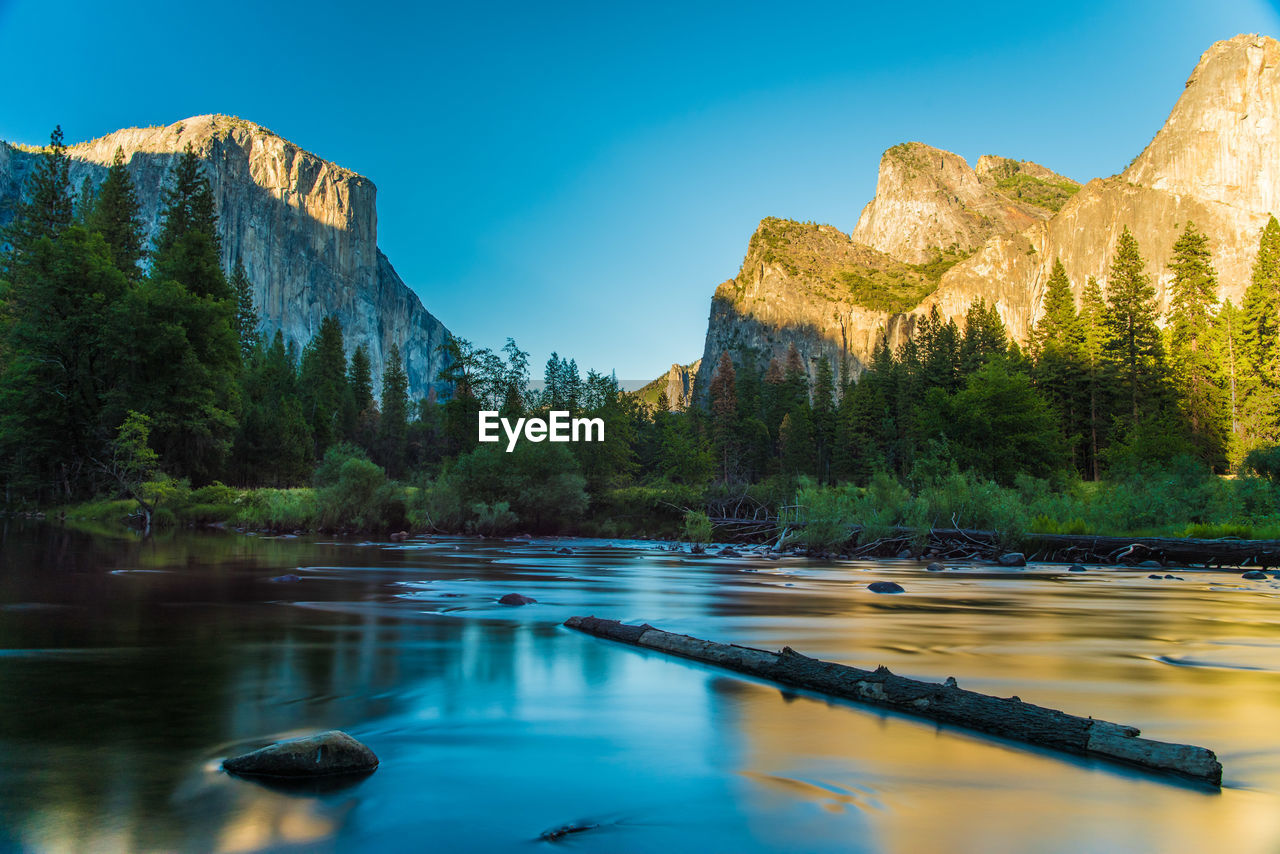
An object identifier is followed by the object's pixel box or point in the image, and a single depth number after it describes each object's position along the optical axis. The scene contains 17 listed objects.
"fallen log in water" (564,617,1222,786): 4.55
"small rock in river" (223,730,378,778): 4.24
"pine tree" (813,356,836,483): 86.88
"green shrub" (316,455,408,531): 37.56
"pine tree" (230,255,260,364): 65.56
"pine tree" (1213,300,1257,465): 57.16
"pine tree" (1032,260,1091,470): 63.66
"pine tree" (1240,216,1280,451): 54.03
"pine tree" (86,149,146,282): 49.22
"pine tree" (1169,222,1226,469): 56.97
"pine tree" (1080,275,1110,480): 61.91
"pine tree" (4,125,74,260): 49.22
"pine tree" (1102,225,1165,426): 60.19
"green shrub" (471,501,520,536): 38.06
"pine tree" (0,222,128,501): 35.28
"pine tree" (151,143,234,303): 43.34
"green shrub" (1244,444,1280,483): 27.39
